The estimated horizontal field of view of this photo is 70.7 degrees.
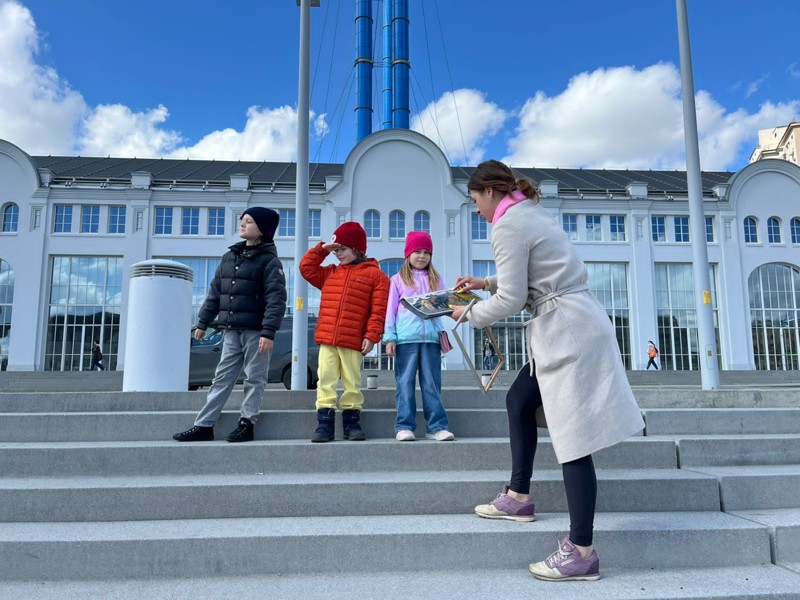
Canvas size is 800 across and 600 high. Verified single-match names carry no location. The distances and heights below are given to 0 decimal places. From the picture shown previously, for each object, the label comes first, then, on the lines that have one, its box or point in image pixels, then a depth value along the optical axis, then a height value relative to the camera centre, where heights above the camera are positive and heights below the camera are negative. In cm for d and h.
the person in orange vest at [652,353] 3020 +106
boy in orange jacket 406 +44
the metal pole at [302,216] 625 +182
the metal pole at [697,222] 743 +200
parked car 1028 +33
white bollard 584 +45
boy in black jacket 412 +50
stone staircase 270 -79
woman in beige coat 256 +9
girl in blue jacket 412 +23
